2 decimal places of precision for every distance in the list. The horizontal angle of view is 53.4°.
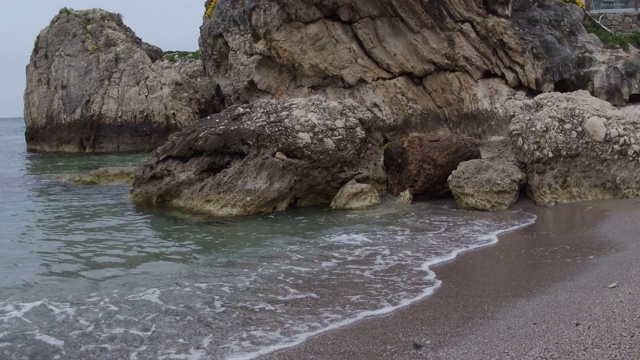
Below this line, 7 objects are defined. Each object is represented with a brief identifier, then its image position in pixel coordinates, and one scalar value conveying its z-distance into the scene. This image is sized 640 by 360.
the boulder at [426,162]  12.73
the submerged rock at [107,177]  16.72
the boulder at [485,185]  11.45
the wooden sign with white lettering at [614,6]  21.52
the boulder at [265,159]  12.12
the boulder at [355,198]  12.21
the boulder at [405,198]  12.55
